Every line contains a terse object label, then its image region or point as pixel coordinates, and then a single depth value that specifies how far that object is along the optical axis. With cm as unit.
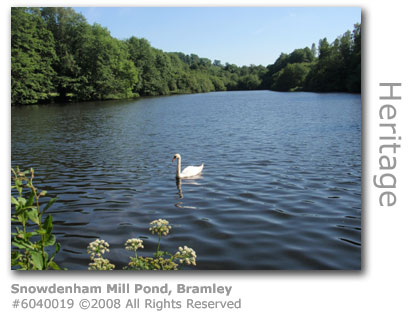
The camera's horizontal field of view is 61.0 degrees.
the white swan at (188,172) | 1127
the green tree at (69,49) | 4691
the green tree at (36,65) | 3462
